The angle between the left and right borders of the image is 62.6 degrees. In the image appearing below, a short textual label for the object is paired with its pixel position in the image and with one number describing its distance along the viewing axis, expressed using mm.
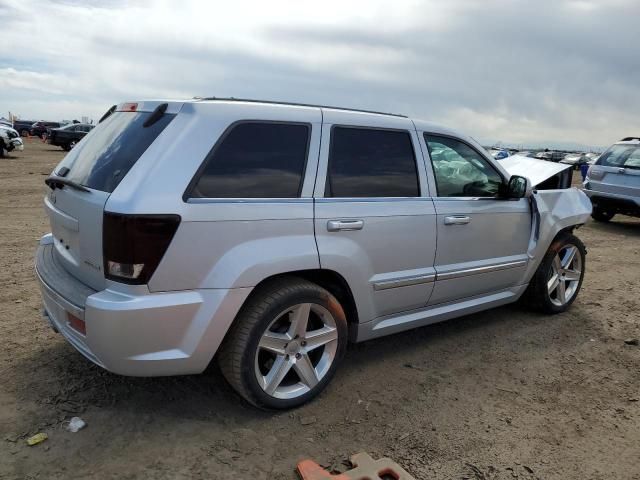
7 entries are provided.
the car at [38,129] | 43406
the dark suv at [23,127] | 45906
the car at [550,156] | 59625
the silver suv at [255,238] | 2604
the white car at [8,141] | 21266
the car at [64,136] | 28109
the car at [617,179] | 9539
